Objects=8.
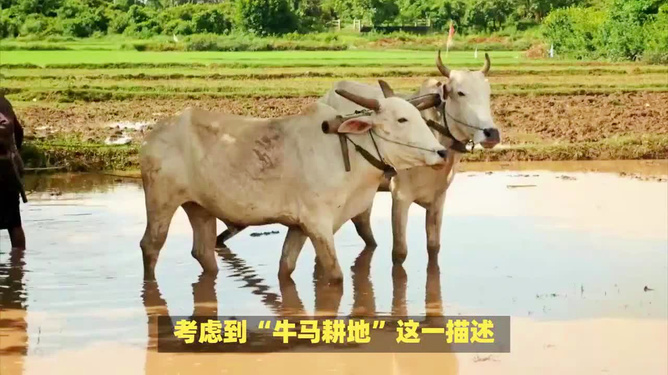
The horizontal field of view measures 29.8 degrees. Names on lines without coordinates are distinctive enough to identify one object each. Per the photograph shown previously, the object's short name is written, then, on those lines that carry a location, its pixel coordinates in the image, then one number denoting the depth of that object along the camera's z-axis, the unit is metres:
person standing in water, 9.04
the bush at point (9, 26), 45.31
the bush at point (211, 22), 50.36
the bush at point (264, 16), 49.44
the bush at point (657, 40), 32.31
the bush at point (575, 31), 37.62
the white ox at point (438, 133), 8.49
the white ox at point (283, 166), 7.49
